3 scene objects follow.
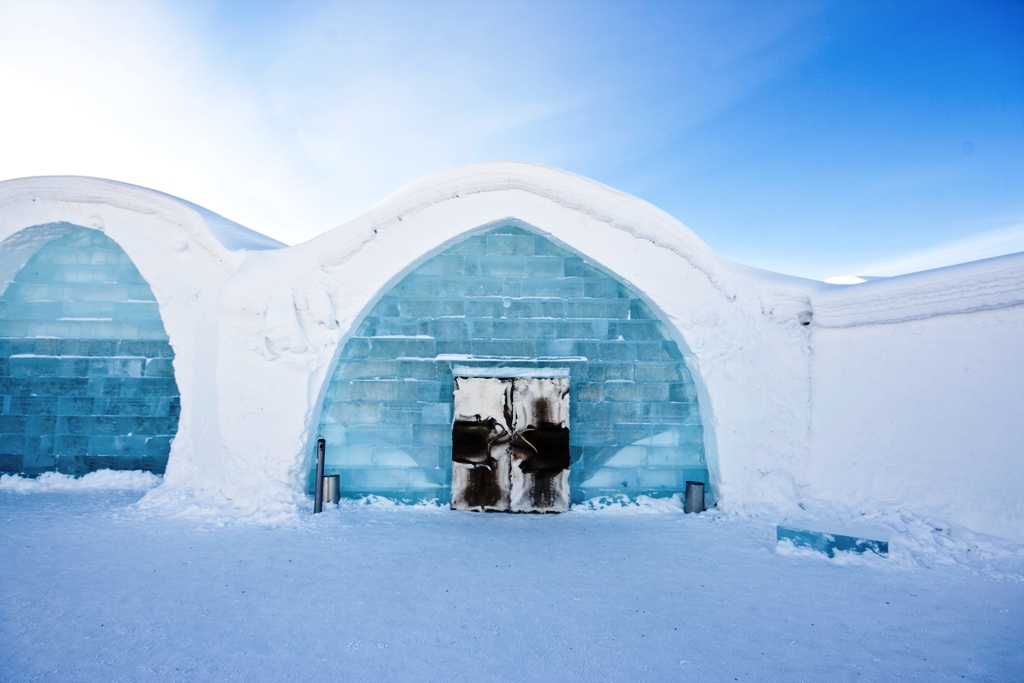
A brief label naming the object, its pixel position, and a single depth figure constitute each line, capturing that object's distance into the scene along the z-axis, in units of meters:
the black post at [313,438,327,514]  4.92
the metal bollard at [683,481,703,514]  5.18
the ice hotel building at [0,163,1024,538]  5.09
